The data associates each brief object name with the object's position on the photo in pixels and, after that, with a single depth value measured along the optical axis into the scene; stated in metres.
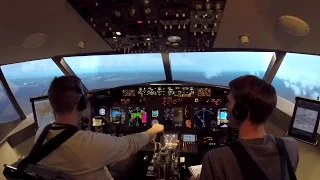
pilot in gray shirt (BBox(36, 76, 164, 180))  1.47
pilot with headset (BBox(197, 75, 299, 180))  1.12
